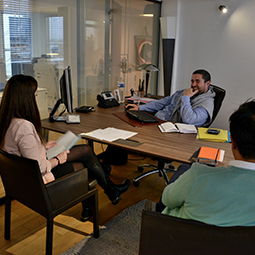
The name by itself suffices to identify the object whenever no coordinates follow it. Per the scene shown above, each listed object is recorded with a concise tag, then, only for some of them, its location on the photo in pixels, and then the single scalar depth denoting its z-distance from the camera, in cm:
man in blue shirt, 283
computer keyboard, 268
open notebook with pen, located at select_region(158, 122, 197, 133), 240
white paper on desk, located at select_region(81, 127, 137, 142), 220
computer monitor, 255
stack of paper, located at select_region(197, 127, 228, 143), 216
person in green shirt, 98
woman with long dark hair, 170
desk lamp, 400
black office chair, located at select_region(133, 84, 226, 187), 302
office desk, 192
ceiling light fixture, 453
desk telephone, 332
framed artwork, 484
